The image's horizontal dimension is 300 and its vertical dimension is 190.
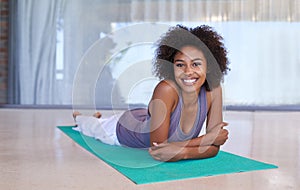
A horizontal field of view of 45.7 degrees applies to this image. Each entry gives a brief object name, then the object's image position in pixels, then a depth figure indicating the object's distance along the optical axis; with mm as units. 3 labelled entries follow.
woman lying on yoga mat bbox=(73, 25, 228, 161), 1095
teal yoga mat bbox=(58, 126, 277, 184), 1028
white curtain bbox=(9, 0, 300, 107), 3783
